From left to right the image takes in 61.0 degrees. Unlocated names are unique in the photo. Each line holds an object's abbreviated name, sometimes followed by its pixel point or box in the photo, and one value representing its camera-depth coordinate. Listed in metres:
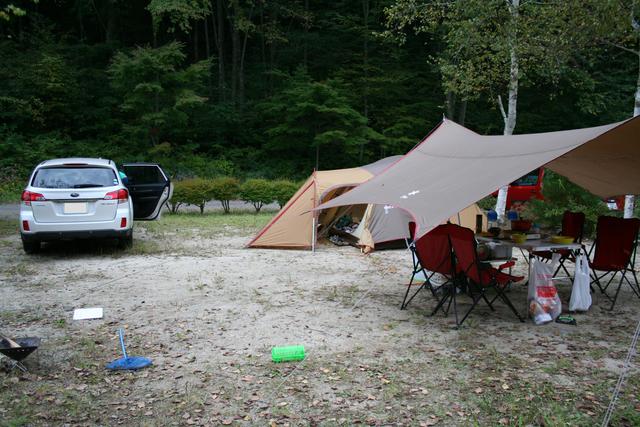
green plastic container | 4.32
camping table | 5.70
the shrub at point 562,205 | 10.83
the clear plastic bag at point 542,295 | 5.28
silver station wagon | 7.59
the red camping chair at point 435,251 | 5.45
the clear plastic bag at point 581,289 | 5.58
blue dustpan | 4.15
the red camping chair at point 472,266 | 5.16
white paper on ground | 5.35
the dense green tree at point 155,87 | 19.52
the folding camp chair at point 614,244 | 5.99
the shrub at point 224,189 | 14.72
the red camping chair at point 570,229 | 6.70
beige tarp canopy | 4.73
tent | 9.45
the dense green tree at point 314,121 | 20.98
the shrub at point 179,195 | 14.38
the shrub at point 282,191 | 15.17
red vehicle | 14.12
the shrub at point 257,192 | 14.98
